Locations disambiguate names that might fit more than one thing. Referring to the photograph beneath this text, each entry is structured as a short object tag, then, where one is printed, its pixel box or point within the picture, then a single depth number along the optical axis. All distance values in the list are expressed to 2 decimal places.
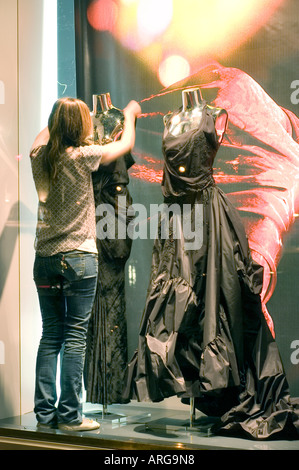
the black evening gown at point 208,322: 2.86
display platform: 2.78
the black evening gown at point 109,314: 3.29
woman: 3.05
